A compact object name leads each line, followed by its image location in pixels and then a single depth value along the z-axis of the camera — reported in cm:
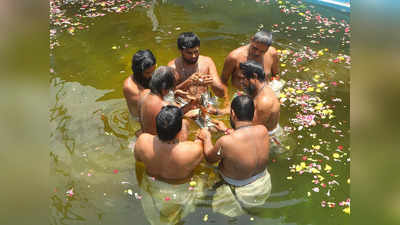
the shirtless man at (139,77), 606
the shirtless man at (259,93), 571
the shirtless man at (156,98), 541
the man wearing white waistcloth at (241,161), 498
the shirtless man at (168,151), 482
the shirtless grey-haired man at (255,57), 664
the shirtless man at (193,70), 624
